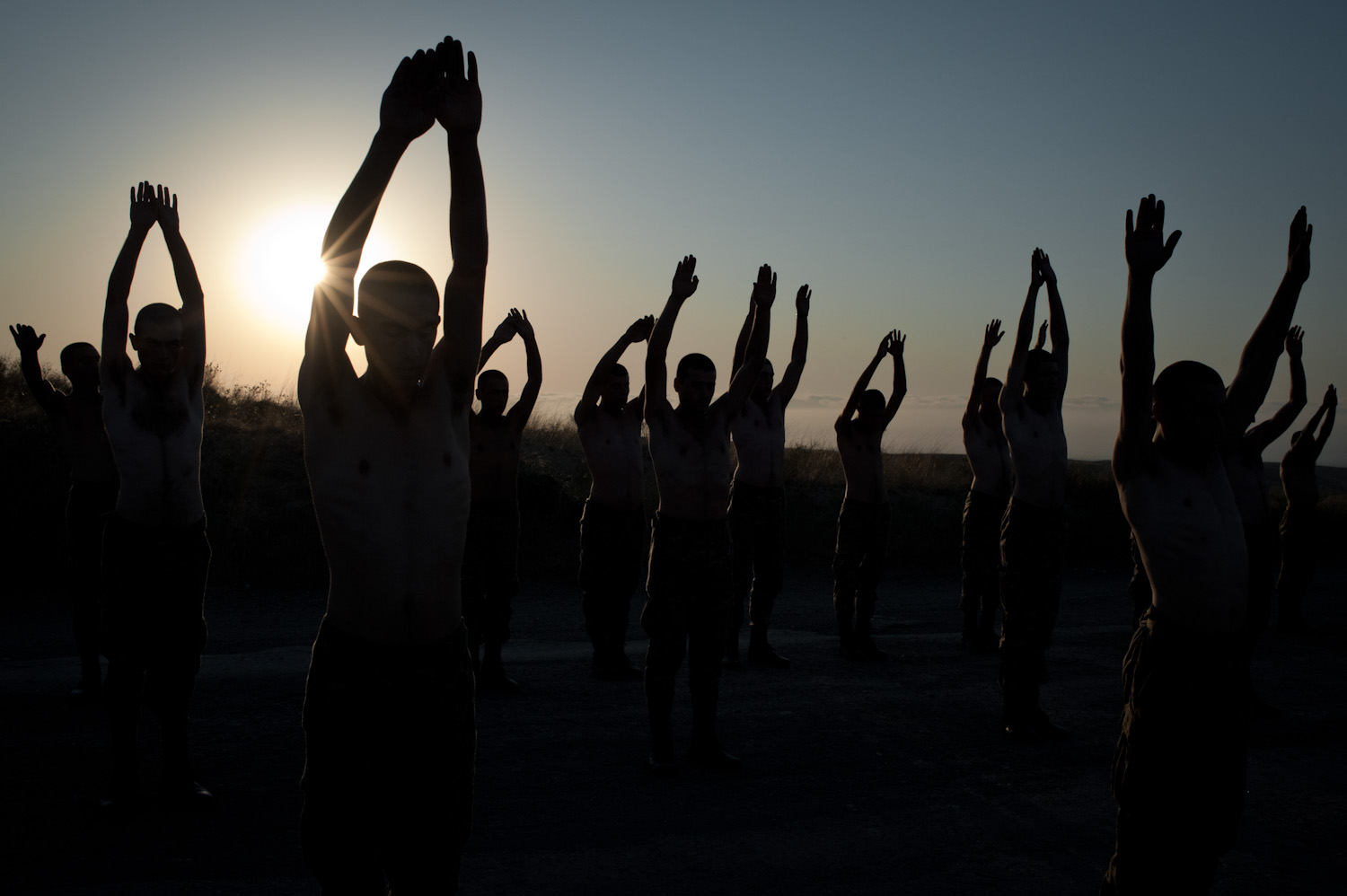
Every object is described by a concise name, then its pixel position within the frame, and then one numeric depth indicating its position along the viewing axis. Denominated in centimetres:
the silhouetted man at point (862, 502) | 882
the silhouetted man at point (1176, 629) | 323
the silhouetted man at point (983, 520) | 911
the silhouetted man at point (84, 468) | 671
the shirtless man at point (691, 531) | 547
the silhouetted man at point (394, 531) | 263
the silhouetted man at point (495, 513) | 739
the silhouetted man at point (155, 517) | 465
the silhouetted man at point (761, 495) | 859
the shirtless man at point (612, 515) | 788
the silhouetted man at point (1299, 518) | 1082
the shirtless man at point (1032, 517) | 620
